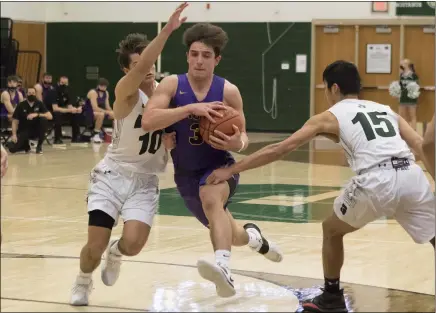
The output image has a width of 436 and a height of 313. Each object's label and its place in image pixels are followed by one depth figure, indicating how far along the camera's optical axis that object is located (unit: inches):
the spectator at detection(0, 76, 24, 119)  695.7
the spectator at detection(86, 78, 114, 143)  786.2
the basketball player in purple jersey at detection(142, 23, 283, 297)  215.2
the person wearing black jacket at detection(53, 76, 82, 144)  766.5
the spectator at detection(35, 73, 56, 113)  765.3
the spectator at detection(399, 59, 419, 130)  800.9
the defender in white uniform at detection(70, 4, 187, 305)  222.2
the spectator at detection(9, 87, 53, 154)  663.1
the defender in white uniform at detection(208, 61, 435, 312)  212.2
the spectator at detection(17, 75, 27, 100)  717.6
